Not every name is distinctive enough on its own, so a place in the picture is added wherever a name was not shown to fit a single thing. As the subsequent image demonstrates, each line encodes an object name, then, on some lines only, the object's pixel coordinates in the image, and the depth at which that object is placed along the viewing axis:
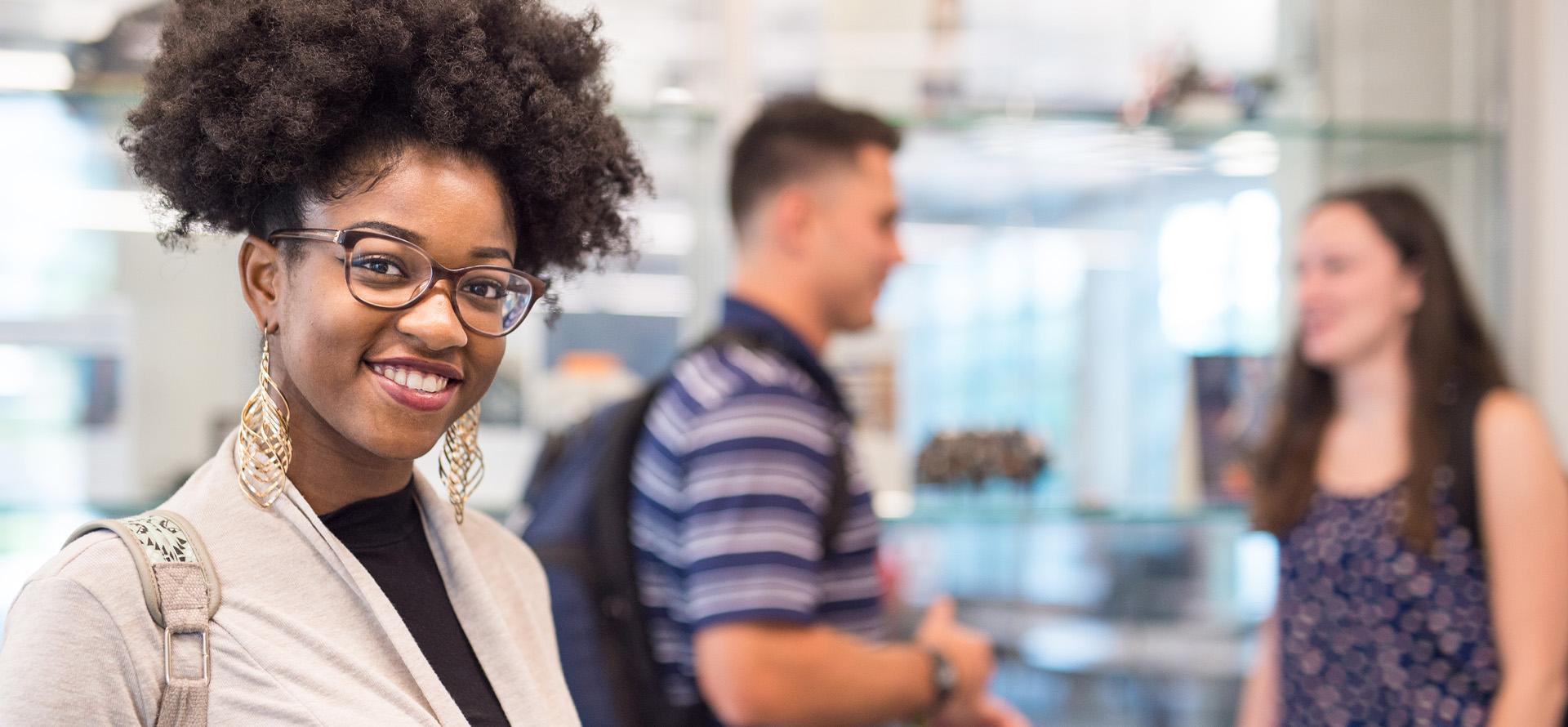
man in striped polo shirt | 2.00
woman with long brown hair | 2.27
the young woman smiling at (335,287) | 1.14
